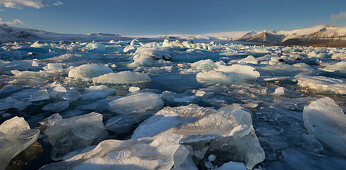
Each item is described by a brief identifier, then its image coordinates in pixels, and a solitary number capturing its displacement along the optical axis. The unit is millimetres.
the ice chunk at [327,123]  1148
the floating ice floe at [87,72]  3541
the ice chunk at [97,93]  2196
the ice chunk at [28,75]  3489
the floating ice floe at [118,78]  3104
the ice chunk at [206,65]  5421
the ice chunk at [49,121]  1412
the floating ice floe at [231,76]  3307
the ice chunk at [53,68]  4284
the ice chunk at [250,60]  6684
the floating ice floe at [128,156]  760
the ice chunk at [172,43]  14281
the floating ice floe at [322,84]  2516
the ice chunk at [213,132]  991
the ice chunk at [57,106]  1797
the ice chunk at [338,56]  9846
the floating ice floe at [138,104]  1749
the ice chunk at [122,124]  1381
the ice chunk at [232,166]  869
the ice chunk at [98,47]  13447
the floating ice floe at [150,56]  6508
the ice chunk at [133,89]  2505
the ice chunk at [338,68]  4473
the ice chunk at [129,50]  12761
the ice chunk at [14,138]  882
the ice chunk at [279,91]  2477
